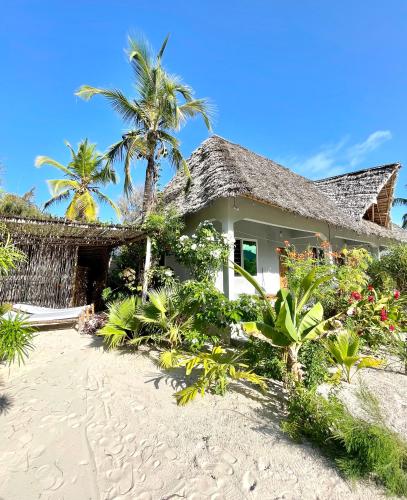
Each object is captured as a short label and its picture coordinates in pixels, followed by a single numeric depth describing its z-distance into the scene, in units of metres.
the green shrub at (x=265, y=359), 4.12
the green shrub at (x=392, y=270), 7.73
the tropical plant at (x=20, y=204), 15.20
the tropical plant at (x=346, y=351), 4.12
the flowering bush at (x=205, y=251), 6.68
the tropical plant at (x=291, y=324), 3.71
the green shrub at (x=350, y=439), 2.27
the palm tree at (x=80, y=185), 14.09
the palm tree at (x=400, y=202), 29.44
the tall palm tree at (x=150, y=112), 8.49
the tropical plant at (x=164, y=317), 5.41
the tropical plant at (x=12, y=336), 3.13
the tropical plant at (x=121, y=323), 5.58
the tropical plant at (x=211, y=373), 3.78
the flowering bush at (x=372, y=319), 5.21
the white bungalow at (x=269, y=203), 7.20
